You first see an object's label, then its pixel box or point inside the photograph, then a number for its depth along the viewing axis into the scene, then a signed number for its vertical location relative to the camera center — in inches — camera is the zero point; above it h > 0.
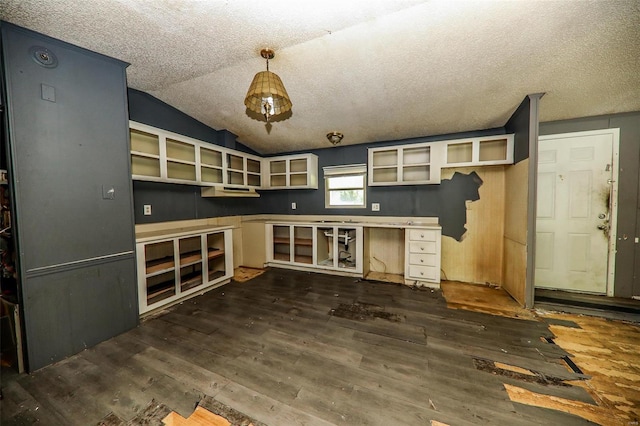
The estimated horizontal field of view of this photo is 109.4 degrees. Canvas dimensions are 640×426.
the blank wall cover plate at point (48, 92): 66.4 +34.1
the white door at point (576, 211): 107.4 -5.1
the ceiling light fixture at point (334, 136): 139.0 +41.6
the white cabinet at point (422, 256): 120.6 -29.0
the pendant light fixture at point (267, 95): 70.2 +35.6
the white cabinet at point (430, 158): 115.9 +24.9
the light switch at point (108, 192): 78.8 +5.0
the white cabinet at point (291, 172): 157.9 +23.4
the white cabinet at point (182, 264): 93.9 -28.5
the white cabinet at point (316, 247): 140.9 -29.7
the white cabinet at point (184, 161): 99.7 +23.7
